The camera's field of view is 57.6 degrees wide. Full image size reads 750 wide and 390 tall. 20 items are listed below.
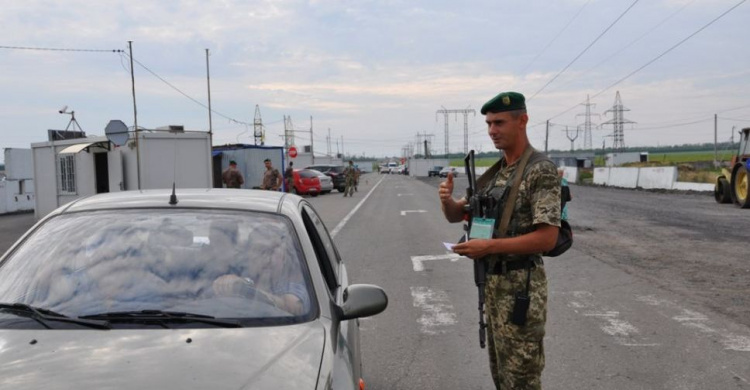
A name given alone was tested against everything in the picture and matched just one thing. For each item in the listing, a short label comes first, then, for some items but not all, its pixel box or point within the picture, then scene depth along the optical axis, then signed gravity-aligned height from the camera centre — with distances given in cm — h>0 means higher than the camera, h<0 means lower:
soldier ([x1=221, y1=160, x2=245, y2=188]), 1962 -46
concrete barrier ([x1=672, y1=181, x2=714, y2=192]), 3132 -158
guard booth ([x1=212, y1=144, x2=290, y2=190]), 2794 +9
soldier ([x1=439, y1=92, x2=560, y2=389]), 338 -47
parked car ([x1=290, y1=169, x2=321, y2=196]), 3381 -110
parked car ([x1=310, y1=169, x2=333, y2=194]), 3550 -122
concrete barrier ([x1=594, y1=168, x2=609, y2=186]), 4309 -139
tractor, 2128 -86
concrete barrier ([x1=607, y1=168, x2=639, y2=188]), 3747 -134
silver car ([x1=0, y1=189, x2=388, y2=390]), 240 -61
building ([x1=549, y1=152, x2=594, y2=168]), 7030 -63
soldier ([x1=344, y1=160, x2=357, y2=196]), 3369 -96
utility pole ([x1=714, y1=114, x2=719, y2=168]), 7241 +273
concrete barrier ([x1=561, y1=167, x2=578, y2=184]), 4956 -145
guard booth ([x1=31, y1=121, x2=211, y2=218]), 1931 -3
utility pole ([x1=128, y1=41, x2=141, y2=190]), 1811 +104
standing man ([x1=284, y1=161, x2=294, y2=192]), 2572 -73
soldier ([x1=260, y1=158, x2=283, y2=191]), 1928 -50
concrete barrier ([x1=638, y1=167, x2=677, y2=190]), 3399 -122
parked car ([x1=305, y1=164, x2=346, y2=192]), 4038 -81
